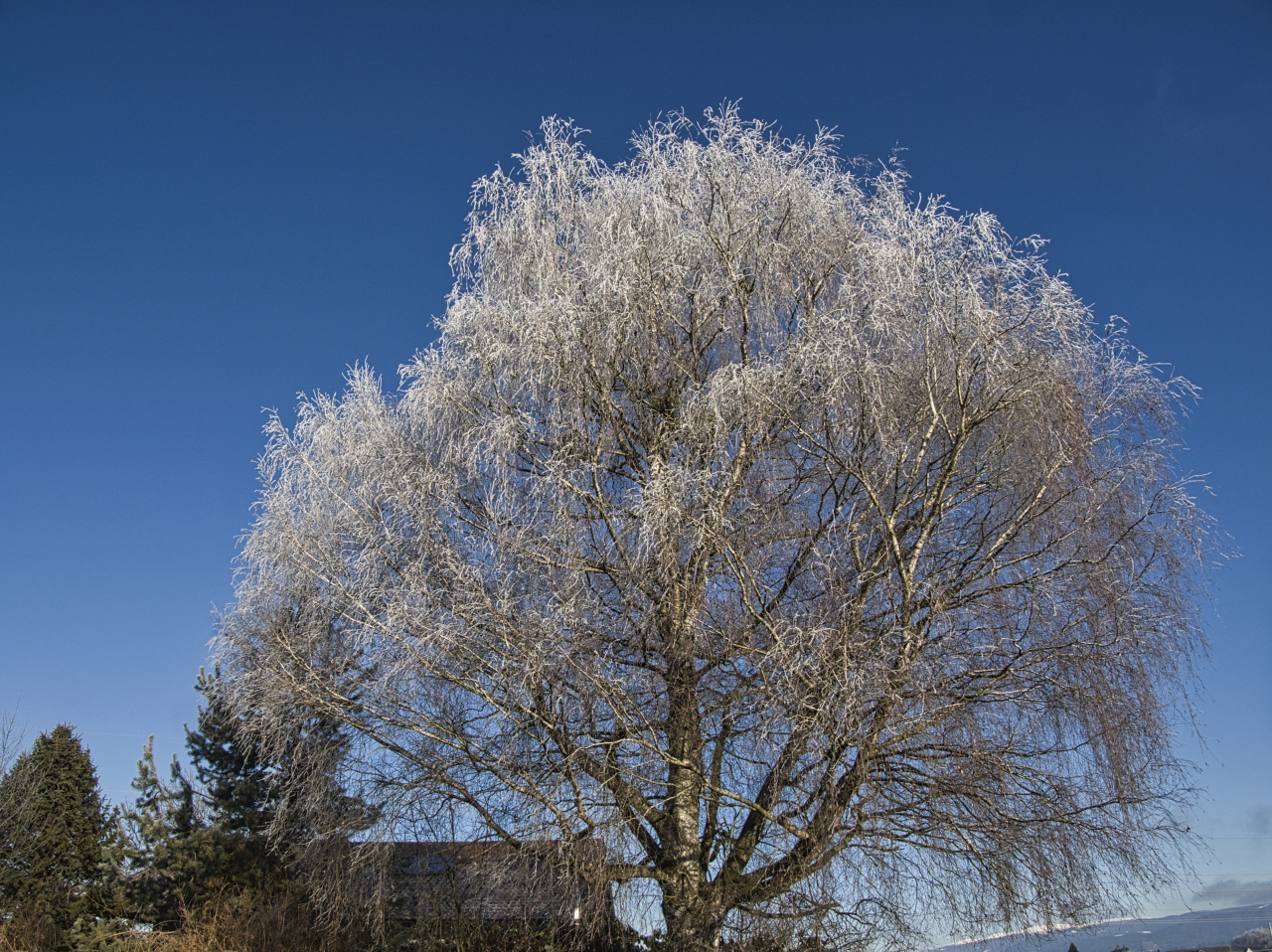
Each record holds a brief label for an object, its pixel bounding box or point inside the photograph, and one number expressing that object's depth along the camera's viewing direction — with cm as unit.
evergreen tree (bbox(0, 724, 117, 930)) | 2117
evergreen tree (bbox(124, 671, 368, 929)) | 1459
